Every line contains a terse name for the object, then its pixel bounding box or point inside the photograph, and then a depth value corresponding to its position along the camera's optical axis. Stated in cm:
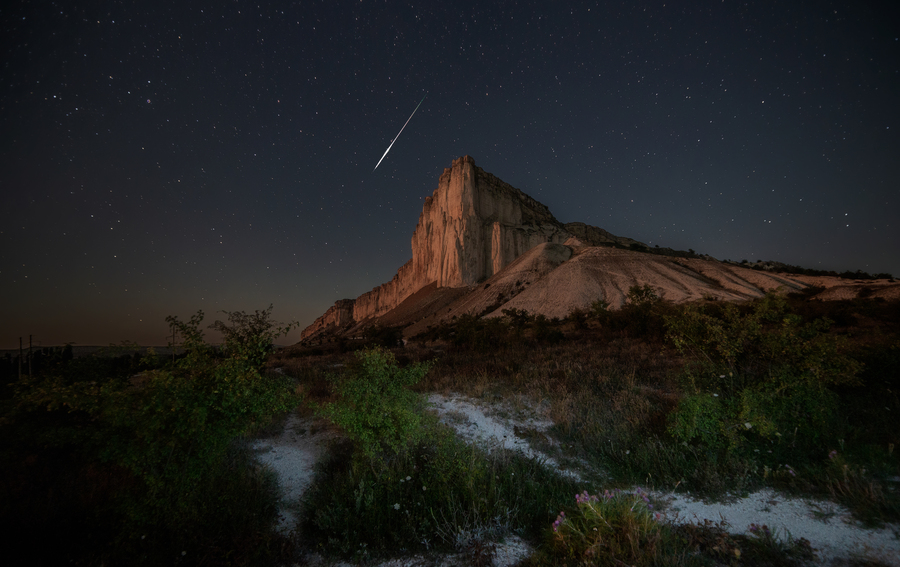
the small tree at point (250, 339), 464
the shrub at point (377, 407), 505
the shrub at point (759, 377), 514
